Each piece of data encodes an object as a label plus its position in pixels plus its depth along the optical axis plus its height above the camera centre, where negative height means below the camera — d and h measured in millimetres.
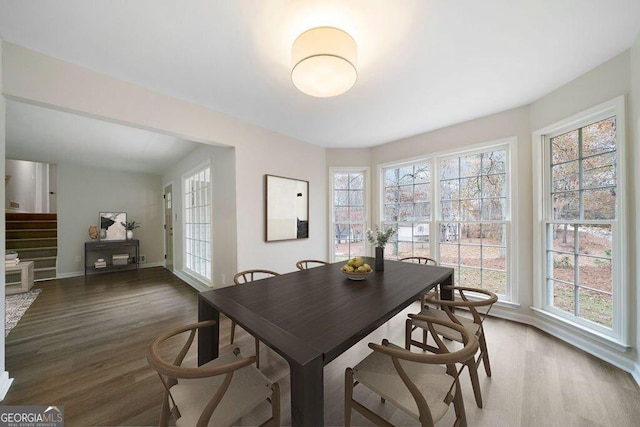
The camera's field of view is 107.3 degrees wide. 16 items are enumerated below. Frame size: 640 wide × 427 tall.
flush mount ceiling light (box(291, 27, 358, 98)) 1402 +942
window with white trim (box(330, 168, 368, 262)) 4219 +34
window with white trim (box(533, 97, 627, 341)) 1976 -76
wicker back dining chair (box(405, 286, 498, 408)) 1546 -859
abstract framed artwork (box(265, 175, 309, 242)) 3328 +90
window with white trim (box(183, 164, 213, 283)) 4008 -161
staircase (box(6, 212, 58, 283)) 4789 -488
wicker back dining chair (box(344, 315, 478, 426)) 971 -853
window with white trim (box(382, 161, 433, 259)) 3574 +89
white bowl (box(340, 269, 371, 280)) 1875 -492
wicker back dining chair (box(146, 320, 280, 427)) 868 -840
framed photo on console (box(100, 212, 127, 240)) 5674 -249
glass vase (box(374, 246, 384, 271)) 2277 -446
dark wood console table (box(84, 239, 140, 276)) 5387 -915
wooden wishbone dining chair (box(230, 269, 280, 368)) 2306 -840
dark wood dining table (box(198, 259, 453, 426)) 900 -546
